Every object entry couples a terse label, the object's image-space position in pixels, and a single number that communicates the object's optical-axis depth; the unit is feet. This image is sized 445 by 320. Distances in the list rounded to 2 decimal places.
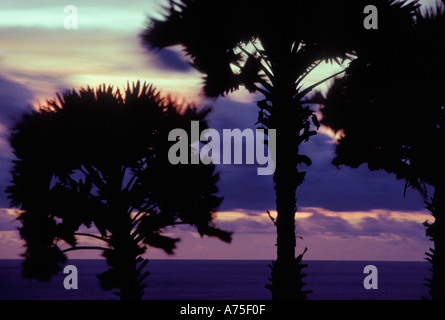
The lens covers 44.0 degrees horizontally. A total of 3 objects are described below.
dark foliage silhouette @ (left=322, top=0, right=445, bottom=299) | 43.73
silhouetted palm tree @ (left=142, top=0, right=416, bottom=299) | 35.99
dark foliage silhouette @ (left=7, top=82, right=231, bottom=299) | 64.75
